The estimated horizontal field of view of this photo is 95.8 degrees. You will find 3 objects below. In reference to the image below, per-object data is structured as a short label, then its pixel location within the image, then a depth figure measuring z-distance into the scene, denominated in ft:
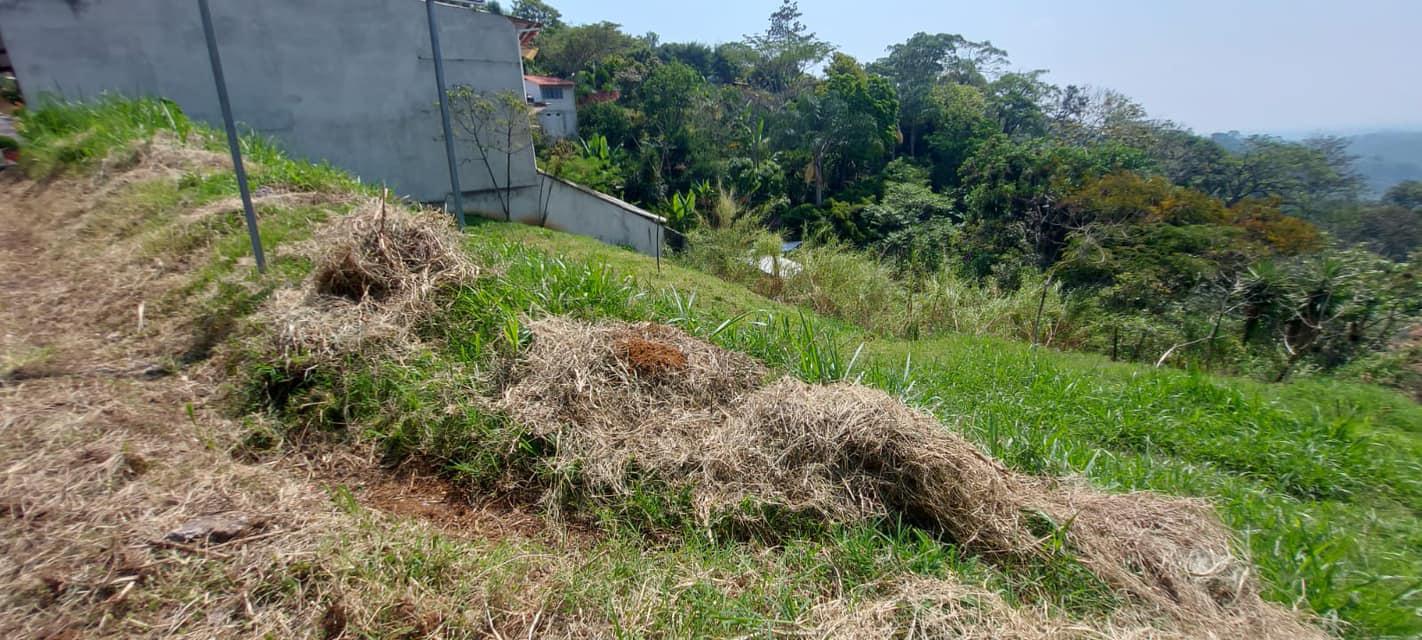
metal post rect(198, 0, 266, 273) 10.47
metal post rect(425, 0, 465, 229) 16.18
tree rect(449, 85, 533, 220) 39.19
